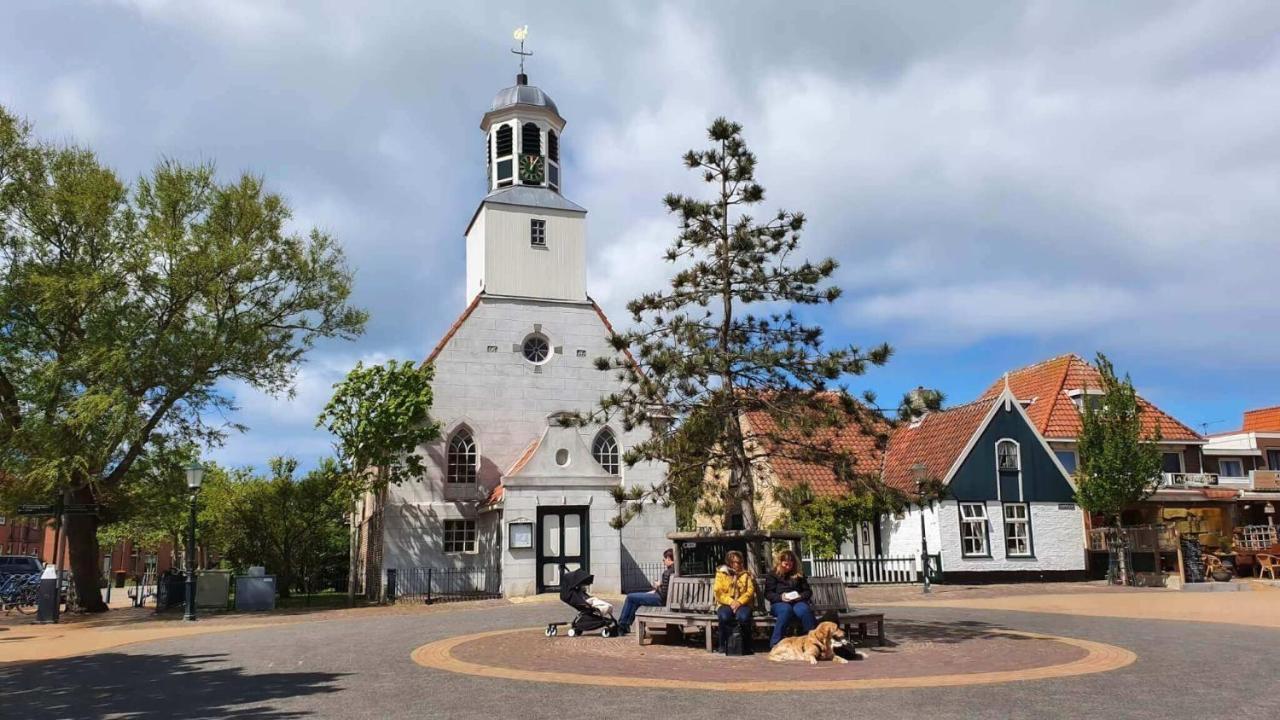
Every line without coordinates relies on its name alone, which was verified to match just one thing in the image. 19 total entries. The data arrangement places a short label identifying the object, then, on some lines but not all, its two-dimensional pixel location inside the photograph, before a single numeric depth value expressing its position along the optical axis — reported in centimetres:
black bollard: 2303
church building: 2869
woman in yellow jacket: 1298
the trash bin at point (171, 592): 2661
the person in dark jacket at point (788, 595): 1293
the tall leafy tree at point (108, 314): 2375
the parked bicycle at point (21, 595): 2725
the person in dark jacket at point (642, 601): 1557
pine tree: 1430
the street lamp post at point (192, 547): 2272
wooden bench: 1363
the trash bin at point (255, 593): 2612
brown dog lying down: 1215
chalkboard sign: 2931
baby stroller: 1552
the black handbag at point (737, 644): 1294
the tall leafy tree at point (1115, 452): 2995
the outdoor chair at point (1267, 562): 3004
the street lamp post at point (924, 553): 2475
